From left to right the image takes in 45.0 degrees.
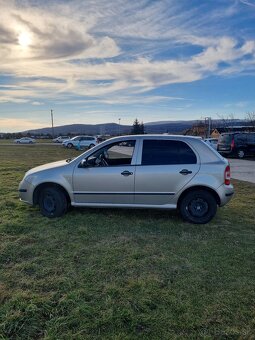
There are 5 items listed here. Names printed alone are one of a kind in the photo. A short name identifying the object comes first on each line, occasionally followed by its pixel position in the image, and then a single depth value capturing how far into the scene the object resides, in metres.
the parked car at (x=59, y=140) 64.19
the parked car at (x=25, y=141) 60.09
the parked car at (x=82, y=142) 36.79
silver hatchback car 5.79
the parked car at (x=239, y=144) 21.36
